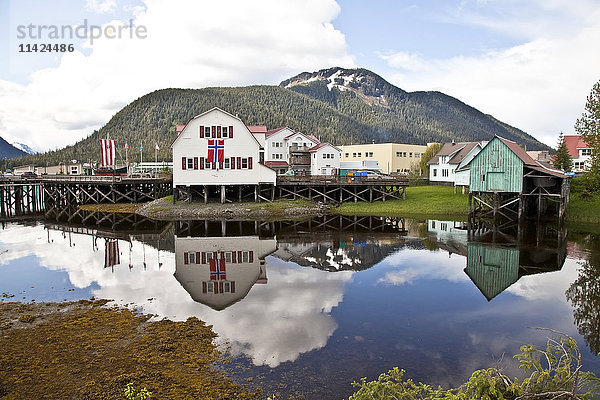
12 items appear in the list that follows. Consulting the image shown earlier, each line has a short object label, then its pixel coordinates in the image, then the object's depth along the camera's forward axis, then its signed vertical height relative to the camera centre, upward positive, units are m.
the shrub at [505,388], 5.62 -3.16
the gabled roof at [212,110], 37.69 +5.03
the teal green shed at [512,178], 32.66 -0.86
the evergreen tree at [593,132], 34.66 +3.11
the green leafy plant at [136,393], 8.23 -4.60
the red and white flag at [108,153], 44.31 +1.94
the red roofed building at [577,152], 54.54 +2.13
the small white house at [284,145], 58.75 +3.60
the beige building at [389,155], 71.50 +2.56
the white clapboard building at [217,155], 38.38 +1.43
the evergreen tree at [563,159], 46.03 +0.96
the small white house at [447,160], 52.44 +1.12
